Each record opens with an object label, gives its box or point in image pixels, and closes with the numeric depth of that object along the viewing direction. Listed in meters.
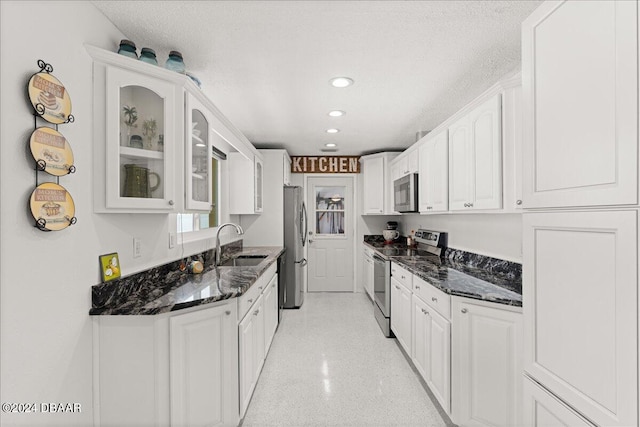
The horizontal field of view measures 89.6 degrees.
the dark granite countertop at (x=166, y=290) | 1.59
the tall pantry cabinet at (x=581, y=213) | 0.79
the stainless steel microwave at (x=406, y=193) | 3.64
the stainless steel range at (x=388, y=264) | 3.46
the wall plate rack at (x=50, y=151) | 1.23
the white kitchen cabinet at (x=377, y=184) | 4.86
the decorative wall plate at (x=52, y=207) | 1.23
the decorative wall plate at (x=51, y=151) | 1.23
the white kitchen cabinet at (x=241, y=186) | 3.81
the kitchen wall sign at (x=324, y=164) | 5.48
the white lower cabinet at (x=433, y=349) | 2.00
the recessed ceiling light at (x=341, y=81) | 2.33
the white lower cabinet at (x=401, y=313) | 2.79
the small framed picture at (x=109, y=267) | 1.62
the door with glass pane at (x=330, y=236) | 5.61
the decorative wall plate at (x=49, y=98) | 1.23
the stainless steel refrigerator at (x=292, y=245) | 4.48
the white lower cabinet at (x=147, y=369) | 1.58
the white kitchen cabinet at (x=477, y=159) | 2.04
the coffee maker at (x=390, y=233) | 5.15
